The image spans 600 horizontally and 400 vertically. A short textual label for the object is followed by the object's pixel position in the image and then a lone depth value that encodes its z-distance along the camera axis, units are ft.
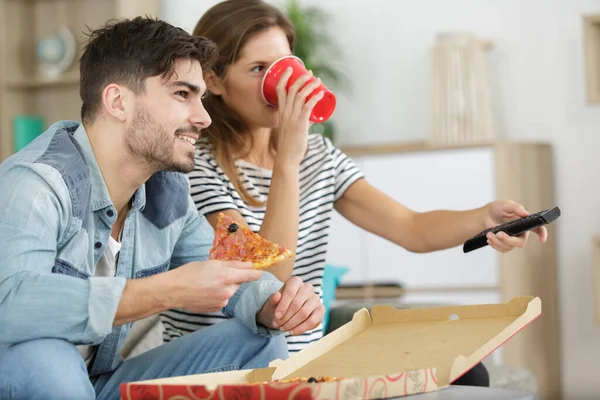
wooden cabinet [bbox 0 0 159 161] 13.55
